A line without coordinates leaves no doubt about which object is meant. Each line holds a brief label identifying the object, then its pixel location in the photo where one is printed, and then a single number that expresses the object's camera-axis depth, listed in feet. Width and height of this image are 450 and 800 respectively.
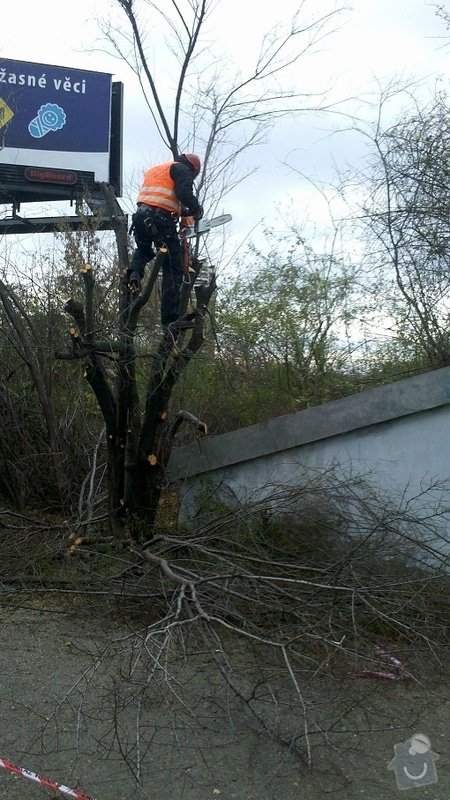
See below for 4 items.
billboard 65.16
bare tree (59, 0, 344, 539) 25.12
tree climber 25.93
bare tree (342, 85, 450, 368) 33.50
